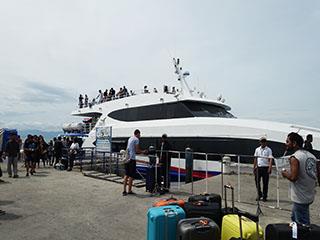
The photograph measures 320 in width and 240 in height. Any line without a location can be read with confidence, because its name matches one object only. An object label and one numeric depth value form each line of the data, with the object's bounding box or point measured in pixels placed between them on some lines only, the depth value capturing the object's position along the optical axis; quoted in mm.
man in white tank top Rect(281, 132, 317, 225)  3092
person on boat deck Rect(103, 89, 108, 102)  14423
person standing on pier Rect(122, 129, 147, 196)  6121
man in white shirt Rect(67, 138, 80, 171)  10365
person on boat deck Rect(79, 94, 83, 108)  16004
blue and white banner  9934
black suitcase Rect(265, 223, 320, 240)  2521
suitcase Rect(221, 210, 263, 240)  2754
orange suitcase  3536
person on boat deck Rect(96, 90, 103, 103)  14770
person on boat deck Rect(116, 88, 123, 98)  13792
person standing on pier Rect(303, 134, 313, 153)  6633
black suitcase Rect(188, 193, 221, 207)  3704
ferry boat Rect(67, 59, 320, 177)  8056
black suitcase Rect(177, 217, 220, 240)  2699
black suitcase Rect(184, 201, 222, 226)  3275
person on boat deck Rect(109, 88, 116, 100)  14486
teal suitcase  3038
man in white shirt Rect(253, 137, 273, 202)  5604
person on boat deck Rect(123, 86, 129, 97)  13672
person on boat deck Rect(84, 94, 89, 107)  15647
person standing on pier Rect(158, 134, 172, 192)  6459
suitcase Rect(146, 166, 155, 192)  6298
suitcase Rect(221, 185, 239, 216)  3314
